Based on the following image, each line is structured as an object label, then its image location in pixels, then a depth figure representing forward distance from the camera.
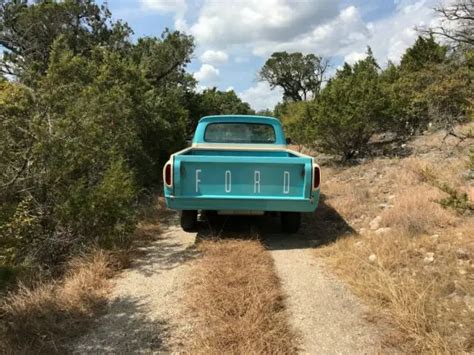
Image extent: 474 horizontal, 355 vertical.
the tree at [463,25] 13.70
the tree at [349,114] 13.10
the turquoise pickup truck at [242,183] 5.98
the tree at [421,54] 18.06
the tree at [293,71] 63.34
